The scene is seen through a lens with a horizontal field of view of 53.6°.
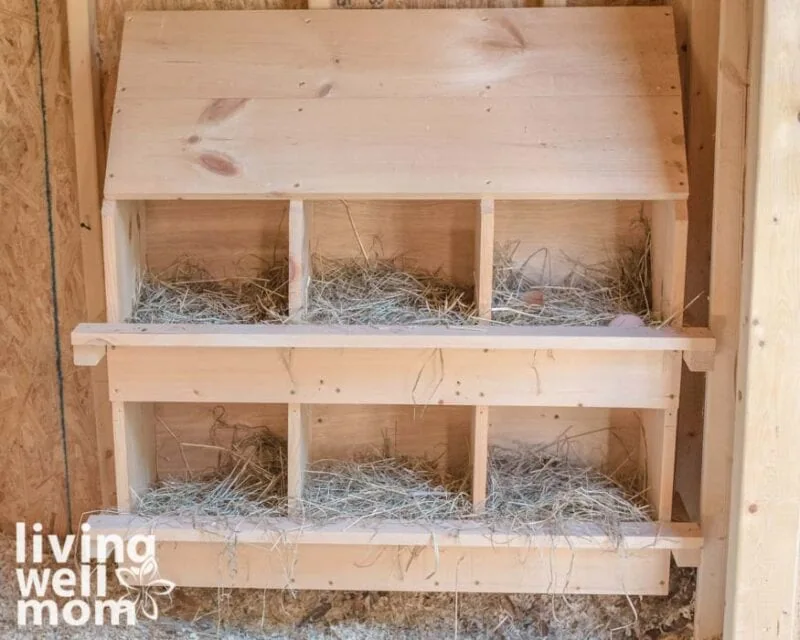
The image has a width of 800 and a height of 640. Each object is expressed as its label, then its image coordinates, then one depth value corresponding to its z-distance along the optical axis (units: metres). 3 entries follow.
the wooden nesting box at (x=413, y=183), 2.09
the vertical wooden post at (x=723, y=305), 2.04
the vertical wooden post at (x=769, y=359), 1.87
